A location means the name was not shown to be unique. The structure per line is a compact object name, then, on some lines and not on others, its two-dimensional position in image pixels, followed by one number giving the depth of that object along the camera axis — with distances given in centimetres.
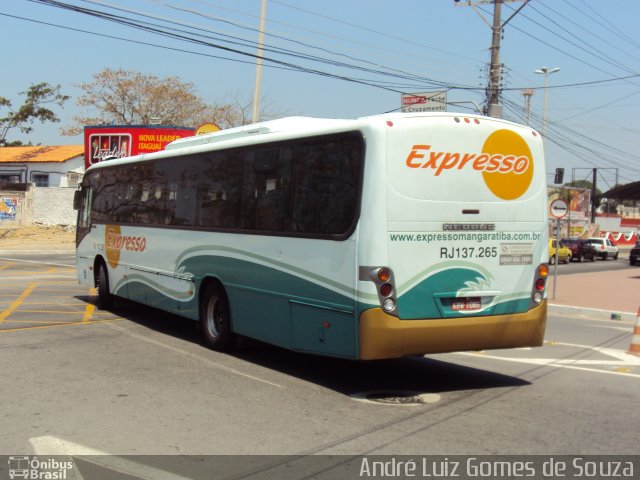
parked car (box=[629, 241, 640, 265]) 4372
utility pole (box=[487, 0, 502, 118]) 2303
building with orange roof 5025
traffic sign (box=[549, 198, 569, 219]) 1894
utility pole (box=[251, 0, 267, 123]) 2397
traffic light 3286
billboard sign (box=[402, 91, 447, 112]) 2641
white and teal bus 720
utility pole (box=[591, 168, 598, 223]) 7745
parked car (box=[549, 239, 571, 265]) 4178
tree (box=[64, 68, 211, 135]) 5231
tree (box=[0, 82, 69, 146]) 5644
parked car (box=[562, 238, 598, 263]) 4594
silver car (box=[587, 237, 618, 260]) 4806
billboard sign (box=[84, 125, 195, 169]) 3888
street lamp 4416
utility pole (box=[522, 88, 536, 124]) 4509
